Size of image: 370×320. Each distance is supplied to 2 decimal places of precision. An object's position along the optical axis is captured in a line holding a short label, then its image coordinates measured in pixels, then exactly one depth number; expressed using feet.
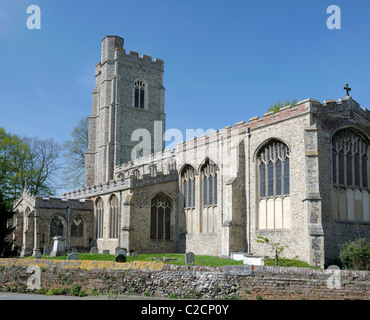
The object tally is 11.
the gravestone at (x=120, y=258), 57.41
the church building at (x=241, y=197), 74.54
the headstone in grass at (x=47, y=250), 101.44
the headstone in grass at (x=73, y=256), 67.36
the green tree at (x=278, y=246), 73.55
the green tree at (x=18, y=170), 144.36
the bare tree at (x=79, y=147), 178.19
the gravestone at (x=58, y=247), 91.61
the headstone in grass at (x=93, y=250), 103.43
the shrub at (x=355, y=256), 65.00
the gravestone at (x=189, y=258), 64.25
